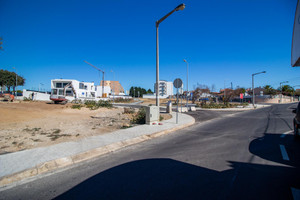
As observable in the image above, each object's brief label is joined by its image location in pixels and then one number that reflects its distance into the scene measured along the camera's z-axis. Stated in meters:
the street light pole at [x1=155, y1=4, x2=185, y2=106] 10.03
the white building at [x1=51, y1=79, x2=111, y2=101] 59.53
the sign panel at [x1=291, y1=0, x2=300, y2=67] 3.67
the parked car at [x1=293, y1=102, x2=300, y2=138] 5.65
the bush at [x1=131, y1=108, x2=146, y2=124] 11.03
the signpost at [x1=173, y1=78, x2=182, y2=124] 11.01
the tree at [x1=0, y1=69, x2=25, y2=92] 53.71
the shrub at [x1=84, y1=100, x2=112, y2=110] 23.30
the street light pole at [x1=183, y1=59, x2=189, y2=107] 29.52
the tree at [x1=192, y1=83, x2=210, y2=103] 40.66
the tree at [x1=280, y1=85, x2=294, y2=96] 88.43
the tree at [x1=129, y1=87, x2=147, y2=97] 139.20
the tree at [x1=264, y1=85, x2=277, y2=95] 78.82
